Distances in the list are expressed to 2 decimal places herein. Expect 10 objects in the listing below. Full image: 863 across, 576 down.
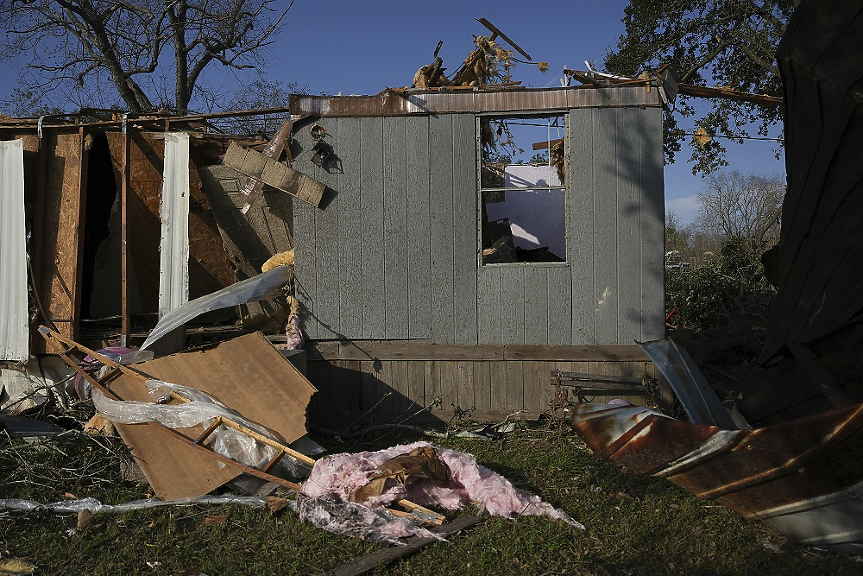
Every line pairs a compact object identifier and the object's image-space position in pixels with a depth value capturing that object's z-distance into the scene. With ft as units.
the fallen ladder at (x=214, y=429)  15.01
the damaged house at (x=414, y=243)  21.27
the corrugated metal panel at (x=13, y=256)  22.81
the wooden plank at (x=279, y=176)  22.22
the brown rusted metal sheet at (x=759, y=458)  9.37
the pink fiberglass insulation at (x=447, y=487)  15.38
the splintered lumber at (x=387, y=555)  12.93
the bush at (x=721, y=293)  41.01
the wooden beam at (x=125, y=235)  23.35
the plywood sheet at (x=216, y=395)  16.75
